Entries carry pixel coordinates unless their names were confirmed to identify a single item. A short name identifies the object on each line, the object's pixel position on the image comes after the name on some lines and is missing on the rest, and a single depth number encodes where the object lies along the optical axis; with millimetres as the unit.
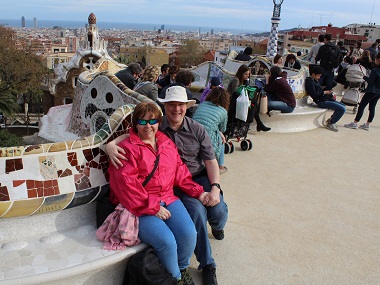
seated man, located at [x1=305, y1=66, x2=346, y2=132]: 7355
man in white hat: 2955
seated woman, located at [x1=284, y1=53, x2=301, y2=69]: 9904
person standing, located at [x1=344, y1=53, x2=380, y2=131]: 6984
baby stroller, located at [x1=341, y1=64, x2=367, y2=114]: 8625
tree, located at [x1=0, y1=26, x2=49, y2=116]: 26188
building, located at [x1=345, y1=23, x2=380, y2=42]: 73062
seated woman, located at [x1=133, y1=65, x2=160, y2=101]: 4945
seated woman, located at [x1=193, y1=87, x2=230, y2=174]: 4082
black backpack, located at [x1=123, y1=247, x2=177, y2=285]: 2484
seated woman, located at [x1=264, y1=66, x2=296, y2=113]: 6840
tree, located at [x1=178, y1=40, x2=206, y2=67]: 79625
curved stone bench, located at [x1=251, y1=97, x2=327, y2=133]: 7008
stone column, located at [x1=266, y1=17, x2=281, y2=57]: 15352
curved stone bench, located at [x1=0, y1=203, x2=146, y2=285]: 2416
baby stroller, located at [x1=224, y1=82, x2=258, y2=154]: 5470
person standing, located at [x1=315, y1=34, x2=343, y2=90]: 8328
